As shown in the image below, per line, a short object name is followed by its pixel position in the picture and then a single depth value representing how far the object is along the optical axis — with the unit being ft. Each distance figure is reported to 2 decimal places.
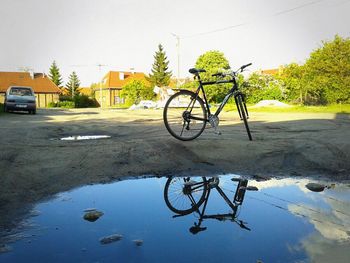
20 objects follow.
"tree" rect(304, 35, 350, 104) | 98.99
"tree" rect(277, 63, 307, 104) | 130.52
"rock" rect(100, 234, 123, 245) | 7.41
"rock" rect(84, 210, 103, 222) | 8.87
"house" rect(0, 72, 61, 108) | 228.76
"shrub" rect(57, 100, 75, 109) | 202.74
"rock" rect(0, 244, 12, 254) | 6.94
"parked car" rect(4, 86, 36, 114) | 62.90
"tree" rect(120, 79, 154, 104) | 203.51
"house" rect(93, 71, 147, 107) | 275.59
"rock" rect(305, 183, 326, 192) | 11.74
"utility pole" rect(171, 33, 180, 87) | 134.51
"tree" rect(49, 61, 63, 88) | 317.22
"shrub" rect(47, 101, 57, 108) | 204.78
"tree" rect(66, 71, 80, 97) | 327.47
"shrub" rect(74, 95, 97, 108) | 217.36
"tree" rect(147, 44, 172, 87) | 254.06
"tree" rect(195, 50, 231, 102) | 178.01
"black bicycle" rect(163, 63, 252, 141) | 19.98
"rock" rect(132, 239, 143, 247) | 7.32
